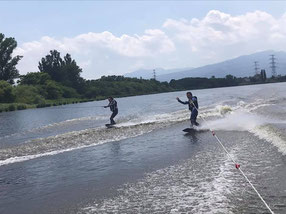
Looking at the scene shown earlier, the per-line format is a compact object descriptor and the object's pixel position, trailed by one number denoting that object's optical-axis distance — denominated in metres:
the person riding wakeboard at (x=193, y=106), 18.66
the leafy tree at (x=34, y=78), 100.75
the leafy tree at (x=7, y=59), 92.25
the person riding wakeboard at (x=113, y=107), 24.50
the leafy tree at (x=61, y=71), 123.19
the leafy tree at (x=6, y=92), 76.81
